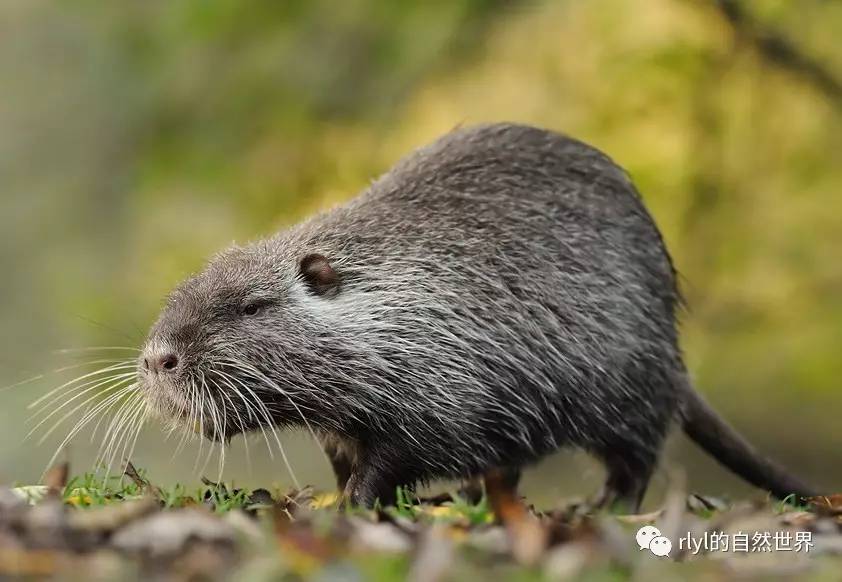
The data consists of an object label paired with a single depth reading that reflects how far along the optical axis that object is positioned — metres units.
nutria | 4.40
